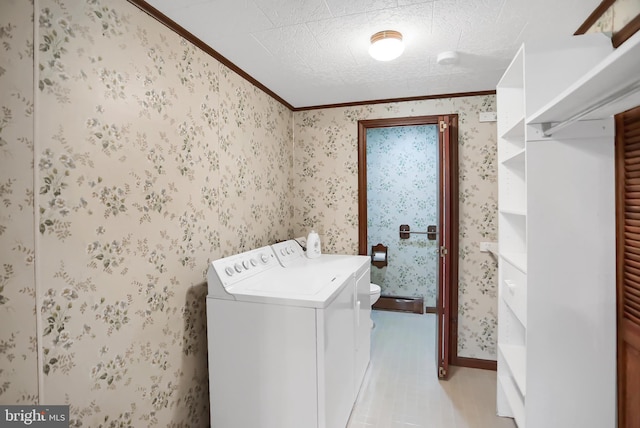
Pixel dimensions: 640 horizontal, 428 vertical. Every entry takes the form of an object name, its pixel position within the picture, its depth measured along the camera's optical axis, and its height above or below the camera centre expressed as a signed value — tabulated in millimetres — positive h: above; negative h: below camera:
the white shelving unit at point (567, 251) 1326 -185
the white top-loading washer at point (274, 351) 1442 -695
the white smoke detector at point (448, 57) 1850 +946
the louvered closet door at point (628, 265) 1209 -231
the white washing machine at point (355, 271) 2059 -401
